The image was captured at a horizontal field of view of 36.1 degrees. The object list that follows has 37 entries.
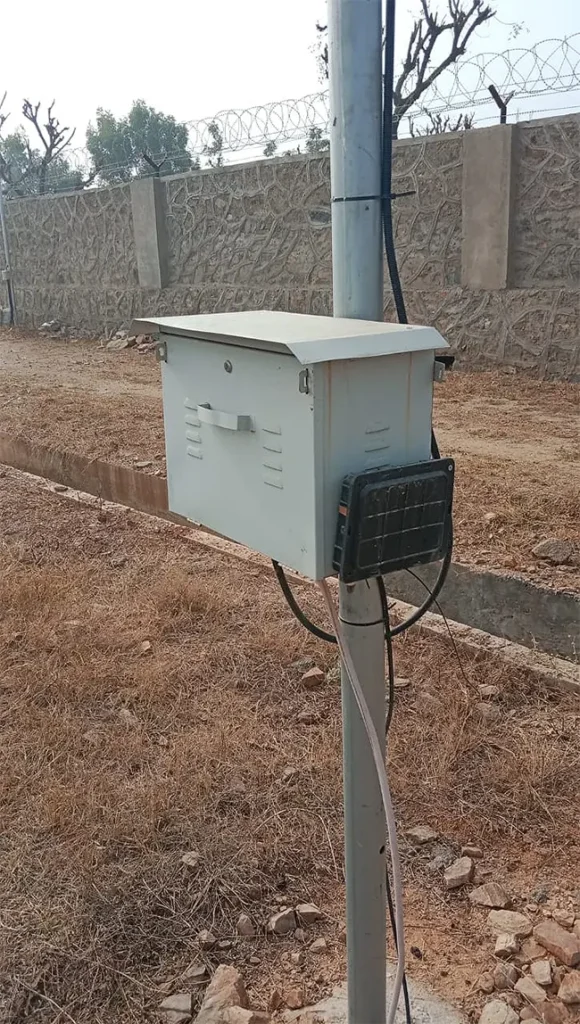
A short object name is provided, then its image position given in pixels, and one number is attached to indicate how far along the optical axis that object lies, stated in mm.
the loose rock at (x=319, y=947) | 2154
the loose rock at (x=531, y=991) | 1953
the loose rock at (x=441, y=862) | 2400
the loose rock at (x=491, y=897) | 2258
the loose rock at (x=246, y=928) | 2207
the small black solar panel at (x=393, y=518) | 1376
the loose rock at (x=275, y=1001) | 1992
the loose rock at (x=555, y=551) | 4023
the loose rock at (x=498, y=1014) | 1912
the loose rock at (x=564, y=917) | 2189
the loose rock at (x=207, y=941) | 2178
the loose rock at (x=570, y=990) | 1950
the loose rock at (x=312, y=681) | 3305
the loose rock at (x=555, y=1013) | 1899
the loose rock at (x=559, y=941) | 2053
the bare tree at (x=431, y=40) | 17000
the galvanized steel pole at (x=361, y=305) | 1410
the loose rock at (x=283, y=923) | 2209
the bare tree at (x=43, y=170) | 16047
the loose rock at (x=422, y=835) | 2484
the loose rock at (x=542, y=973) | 2004
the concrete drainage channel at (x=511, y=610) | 3646
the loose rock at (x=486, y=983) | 2016
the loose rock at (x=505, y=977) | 2011
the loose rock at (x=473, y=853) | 2430
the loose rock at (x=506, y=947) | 2098
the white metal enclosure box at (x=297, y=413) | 1381
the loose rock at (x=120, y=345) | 13047
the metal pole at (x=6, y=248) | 16219
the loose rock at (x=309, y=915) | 2234
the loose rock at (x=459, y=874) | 2338
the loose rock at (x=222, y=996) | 1944
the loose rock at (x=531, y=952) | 2082
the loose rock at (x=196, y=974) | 2082
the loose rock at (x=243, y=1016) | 1904
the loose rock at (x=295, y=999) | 1996
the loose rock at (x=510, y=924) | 2159
